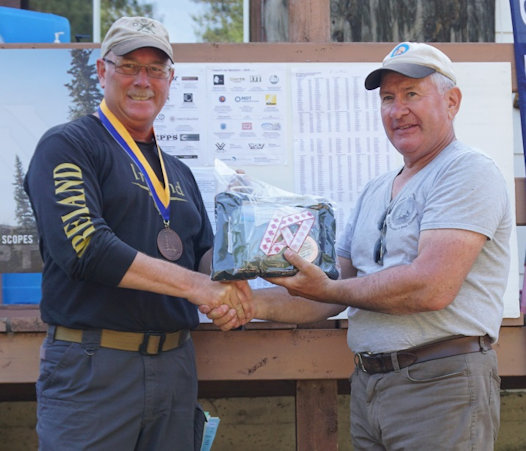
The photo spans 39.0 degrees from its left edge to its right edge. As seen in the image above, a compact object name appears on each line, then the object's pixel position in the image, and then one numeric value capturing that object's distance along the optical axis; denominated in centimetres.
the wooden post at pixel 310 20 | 344
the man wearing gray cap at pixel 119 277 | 249
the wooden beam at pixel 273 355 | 328
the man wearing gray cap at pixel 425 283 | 243
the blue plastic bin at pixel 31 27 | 429
